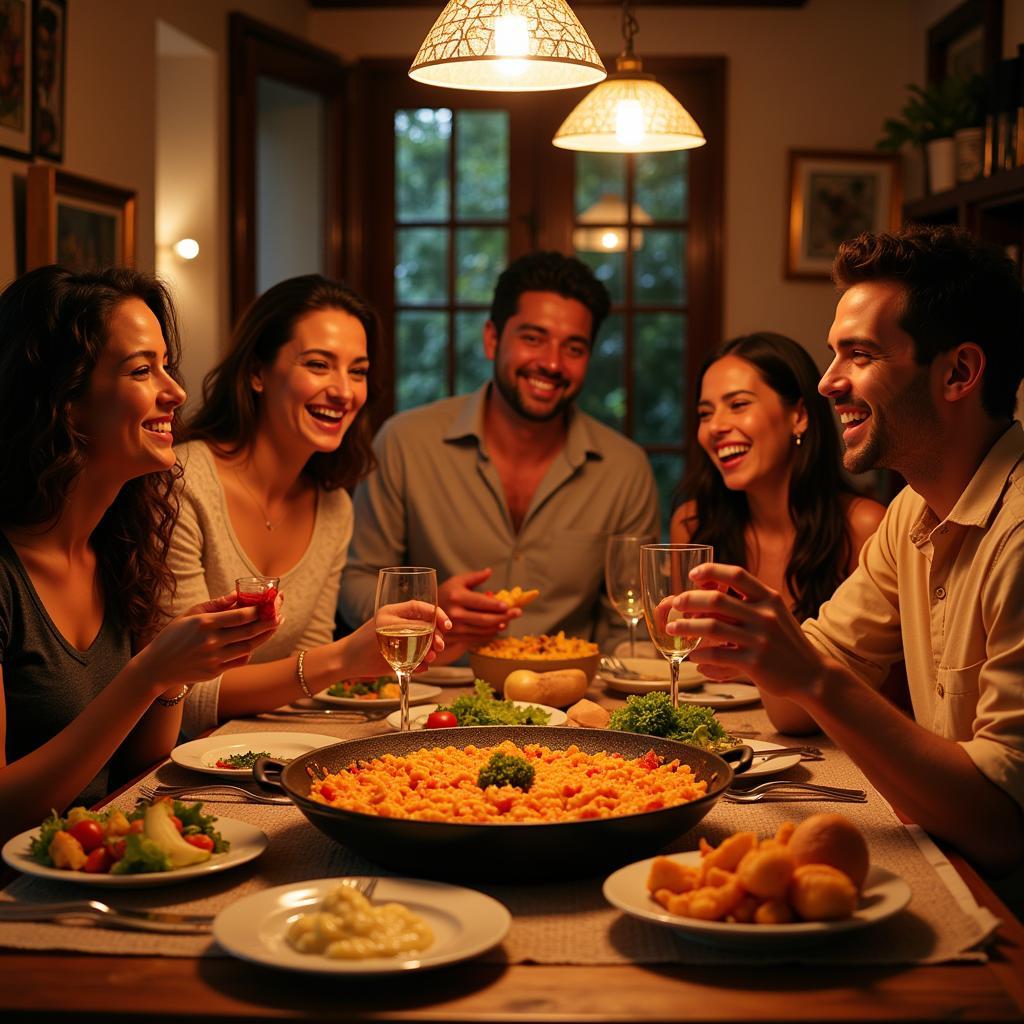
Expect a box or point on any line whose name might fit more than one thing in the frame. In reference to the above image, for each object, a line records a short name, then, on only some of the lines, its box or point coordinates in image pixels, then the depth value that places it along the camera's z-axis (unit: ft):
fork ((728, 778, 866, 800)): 5.14
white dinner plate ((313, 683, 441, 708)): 7.00
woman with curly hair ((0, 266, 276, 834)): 6.00
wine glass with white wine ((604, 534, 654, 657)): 7.23
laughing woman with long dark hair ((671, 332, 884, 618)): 9.52
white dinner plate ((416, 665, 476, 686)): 7.87
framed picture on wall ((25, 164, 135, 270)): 10.37
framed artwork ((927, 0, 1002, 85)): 13.50
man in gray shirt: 11.13
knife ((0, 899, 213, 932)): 3.74
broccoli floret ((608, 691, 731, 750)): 5.65
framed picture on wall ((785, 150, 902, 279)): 17.06
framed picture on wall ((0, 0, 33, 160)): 10.18
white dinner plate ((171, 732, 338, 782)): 5.56
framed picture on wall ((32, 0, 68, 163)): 10.71
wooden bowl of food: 7.16
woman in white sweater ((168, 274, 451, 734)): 8.59
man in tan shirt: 4.63
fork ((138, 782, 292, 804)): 5.16
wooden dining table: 3.23
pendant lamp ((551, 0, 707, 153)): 7.99
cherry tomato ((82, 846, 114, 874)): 4.02
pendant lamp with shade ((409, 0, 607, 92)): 6.07
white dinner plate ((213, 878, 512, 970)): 3.31
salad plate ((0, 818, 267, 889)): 3.93
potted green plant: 13.19
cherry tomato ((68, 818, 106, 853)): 4.11
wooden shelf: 11.58
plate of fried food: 3.54
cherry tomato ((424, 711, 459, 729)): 5.90
